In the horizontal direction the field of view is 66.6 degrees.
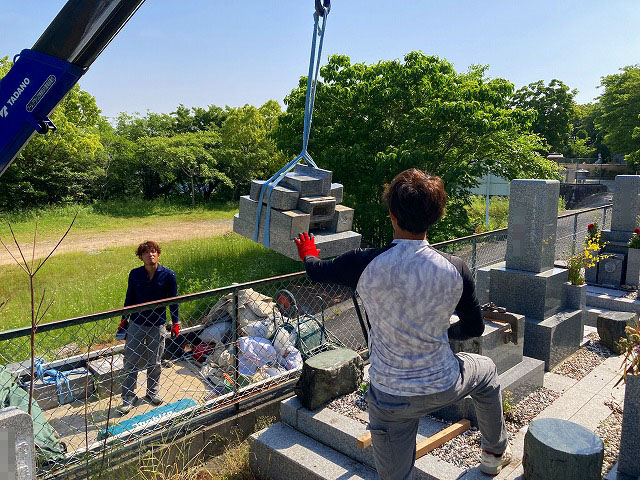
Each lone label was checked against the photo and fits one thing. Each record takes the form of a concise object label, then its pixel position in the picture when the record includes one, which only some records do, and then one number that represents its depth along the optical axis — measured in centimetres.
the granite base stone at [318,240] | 493
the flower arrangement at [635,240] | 838
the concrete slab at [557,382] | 504
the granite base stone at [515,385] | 402
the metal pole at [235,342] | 479
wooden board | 357
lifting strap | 450
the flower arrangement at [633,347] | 309
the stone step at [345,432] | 342
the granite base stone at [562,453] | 296
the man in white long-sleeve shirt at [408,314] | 238
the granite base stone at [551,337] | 545
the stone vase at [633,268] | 834
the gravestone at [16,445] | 197
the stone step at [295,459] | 366
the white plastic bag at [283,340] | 652
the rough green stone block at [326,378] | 424
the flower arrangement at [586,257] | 629
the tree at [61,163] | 2706
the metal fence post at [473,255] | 724
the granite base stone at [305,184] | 523
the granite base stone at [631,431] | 318
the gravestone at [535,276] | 564
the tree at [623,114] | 4012
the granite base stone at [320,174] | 547
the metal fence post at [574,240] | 1054
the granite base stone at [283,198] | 505
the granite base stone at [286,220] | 483
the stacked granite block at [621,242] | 839
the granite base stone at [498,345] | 443
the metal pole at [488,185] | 1778
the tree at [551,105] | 4409
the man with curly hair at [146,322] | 561
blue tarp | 428
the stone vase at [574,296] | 612
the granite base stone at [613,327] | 595
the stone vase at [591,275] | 869
